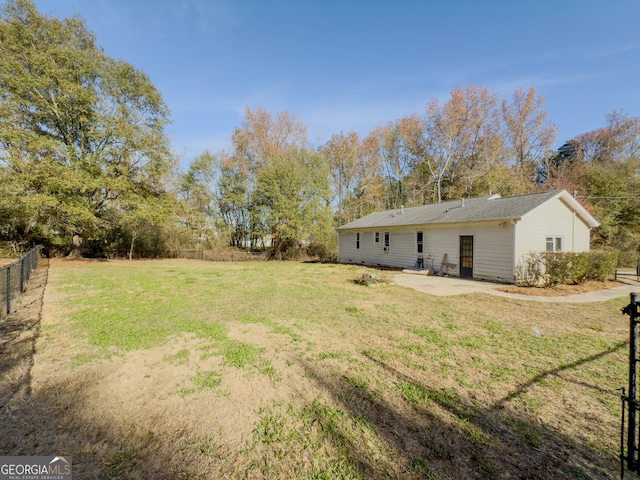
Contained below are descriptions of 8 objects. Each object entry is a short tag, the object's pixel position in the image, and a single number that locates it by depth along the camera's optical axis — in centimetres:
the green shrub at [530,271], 1017
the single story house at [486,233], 1078
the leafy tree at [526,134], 2286
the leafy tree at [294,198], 2106
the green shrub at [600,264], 1043
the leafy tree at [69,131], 1427
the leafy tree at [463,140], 2333
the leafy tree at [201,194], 2342
